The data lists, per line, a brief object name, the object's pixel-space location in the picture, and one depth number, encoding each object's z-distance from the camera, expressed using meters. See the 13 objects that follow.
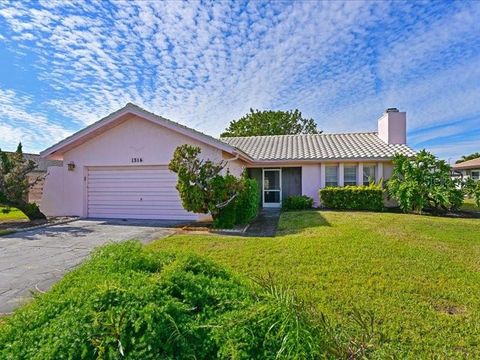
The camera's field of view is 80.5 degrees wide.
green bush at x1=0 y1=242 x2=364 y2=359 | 1.92
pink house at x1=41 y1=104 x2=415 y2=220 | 12.97
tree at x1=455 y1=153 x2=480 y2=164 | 47.39
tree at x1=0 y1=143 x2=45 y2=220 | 11.99
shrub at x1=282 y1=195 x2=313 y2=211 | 15.93
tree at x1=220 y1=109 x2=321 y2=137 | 42.19
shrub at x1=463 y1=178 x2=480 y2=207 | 15.01
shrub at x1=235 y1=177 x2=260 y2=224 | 10.98
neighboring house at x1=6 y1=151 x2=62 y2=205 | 17.32
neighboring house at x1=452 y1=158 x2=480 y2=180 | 31.20
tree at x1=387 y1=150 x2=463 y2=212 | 13.95
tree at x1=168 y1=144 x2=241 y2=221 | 10.30
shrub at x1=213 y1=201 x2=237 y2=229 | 10.54
